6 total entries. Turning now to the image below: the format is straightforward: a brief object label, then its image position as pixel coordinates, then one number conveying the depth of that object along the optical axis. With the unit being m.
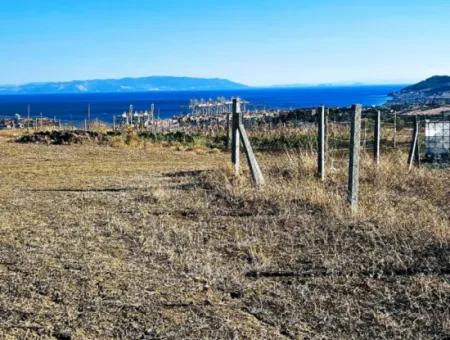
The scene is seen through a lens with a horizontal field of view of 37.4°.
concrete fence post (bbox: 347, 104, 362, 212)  8.80
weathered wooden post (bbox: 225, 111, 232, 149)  23.48
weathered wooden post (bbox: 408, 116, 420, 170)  13.57
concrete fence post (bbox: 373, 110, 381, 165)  13.35
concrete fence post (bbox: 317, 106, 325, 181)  11.61
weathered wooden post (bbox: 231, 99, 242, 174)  12.15
